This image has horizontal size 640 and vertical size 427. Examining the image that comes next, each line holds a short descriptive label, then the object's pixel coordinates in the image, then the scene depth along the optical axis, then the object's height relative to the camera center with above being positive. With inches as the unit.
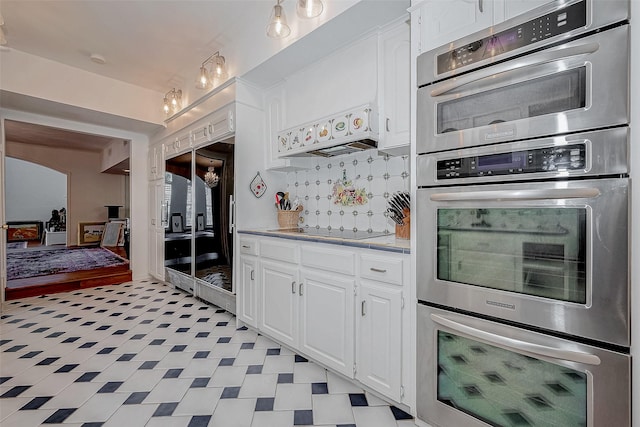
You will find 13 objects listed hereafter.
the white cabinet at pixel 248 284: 103.3 -26.4
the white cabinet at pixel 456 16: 49.1 +34.8
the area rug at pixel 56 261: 189.6 -38.1
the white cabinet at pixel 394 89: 77.0 +32.5
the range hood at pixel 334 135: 81.4 +23.0
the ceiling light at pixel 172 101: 147.2 +55.6
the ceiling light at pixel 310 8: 72.9 +50.2
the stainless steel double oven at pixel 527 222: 39.9 -2.0
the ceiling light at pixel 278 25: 80.6 +50.7
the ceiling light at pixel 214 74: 115.3 +54.4
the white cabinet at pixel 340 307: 64.6 -25.3
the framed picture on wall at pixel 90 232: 325.4 -23.6
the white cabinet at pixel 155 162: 172.1 +29.4
